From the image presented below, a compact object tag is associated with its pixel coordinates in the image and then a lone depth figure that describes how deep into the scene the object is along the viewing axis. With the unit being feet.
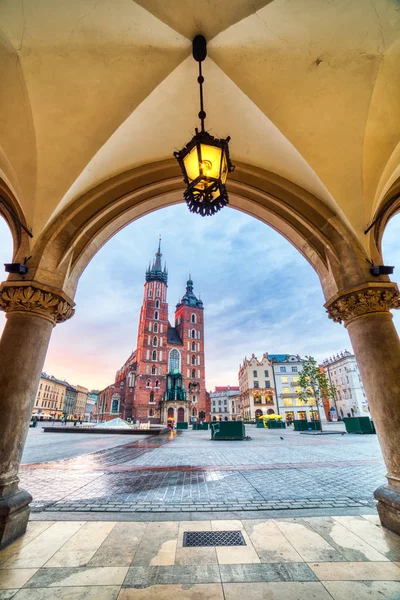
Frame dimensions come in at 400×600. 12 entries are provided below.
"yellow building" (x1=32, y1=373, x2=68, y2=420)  244.83
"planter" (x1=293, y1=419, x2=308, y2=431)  84.05
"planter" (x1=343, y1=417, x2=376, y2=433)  61.41
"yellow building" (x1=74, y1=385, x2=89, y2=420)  353.51
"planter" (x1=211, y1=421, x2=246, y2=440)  52.65
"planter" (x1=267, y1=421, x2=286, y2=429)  104.17
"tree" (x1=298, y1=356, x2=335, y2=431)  93.72
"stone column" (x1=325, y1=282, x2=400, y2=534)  10.76
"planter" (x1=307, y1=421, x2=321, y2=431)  79.36
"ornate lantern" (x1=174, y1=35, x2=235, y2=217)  8.77
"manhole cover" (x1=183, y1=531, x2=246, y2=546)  9.44
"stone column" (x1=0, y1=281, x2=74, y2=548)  10.03
